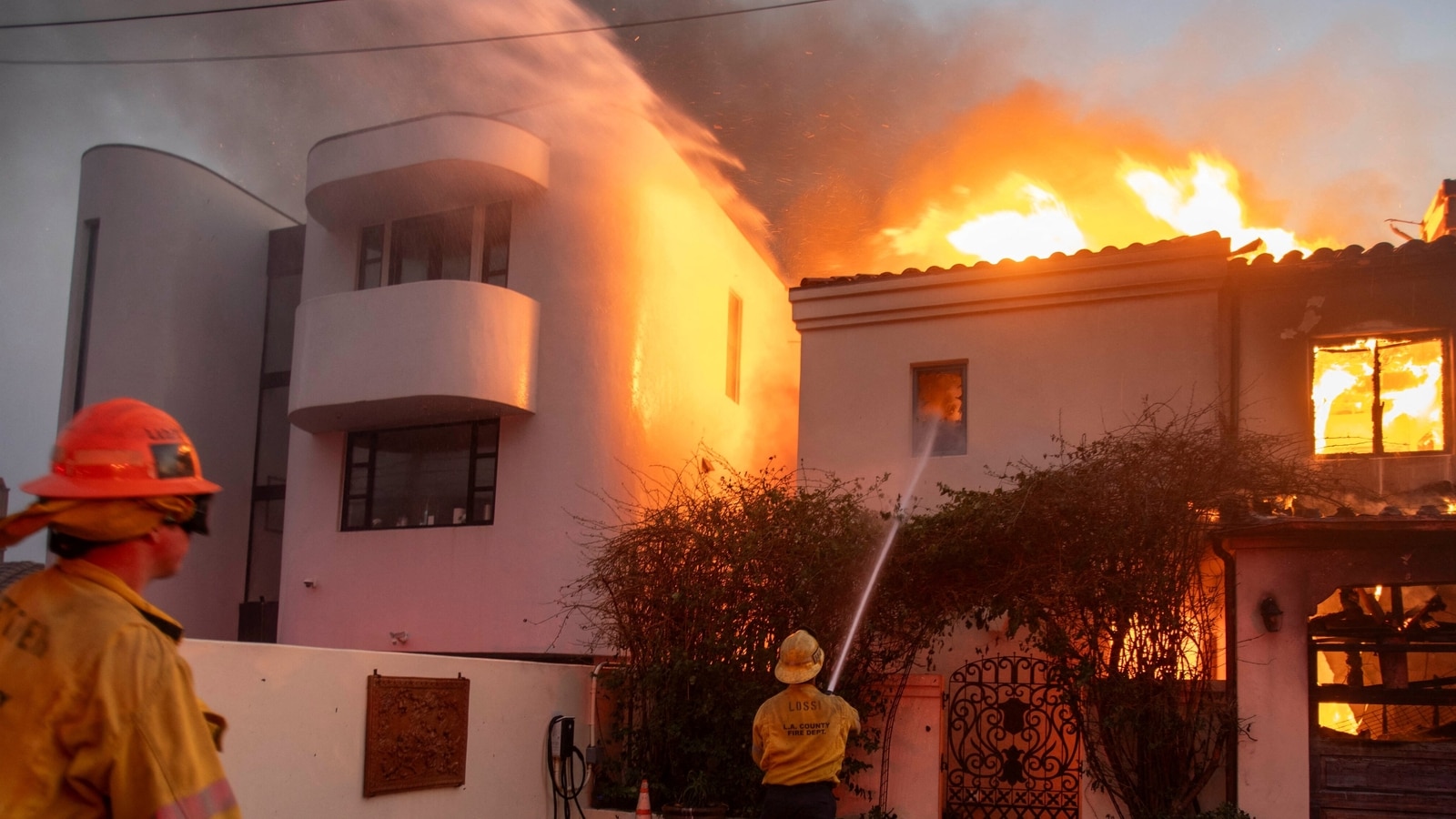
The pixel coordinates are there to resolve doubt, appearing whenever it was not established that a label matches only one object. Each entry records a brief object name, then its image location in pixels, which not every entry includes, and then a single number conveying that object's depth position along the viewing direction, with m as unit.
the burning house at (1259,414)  10.95
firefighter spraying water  8.49
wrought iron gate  12.19
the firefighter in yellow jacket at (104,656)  2.28
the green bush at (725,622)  12.39
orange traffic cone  11.88
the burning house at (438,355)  17.08
